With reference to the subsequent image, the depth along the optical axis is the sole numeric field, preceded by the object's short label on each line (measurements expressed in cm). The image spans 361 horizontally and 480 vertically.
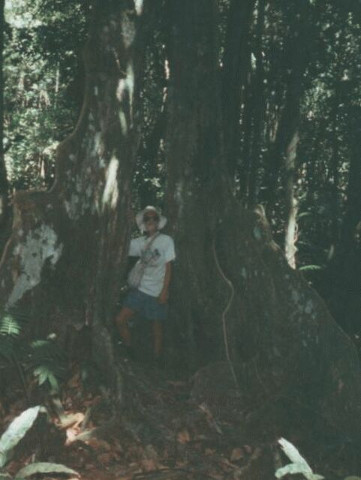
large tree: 803
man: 883
